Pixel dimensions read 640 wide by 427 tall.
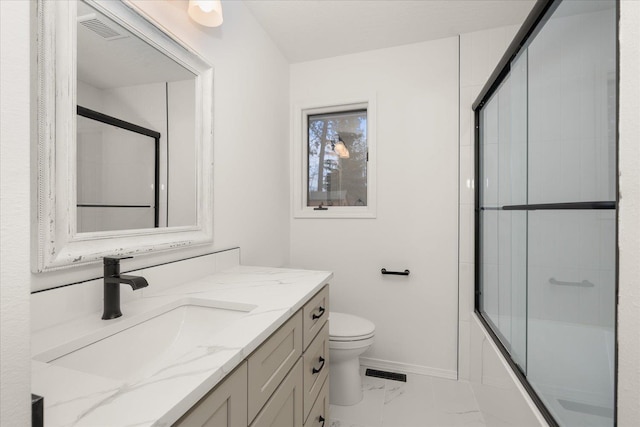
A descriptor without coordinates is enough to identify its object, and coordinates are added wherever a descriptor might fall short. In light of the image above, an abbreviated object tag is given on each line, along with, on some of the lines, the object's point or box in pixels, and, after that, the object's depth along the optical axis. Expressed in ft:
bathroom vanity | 1.54
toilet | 5.54
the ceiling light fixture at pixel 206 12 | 3.93
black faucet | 2.66
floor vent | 6.70
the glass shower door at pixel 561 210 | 2.77
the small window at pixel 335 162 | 7.49
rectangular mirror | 2.50
